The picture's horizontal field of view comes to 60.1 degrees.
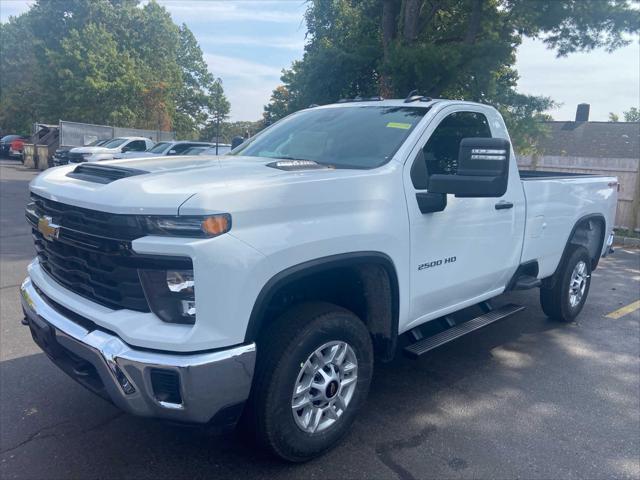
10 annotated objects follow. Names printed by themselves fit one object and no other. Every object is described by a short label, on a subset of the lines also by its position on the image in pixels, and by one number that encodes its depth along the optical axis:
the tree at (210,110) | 53.19
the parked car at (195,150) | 16.56
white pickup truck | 2.47
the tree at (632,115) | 65.31
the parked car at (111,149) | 20.41
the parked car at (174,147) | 17.31
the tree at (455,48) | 12.32
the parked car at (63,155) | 22.84
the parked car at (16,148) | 31.69
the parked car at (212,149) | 14.53
